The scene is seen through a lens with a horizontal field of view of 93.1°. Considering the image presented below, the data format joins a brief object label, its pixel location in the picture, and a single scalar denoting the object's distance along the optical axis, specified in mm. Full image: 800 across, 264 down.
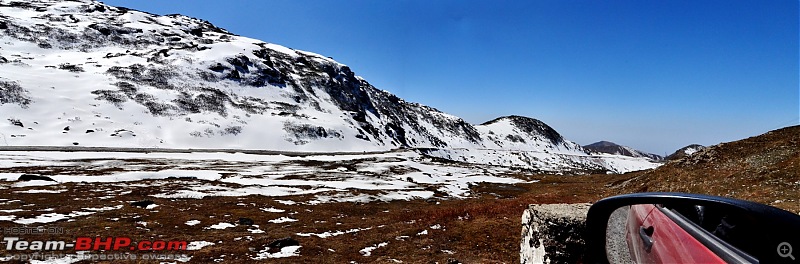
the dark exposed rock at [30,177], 37666
